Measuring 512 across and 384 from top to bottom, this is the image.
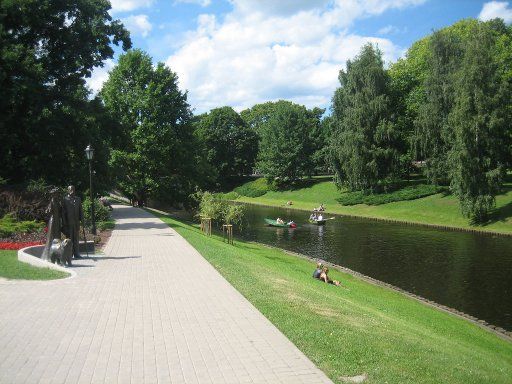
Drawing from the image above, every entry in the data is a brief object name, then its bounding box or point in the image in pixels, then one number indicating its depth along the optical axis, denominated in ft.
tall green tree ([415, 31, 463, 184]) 157.58
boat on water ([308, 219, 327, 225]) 141.79
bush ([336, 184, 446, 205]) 165.68
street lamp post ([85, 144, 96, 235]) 73.15
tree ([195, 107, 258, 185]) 304.71
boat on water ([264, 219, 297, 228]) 135.61
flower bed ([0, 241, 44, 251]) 56.69
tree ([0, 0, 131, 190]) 82.12
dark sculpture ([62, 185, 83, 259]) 51.56
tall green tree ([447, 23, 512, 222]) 121.90
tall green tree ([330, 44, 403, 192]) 178.29
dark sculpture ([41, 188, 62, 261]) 49.08
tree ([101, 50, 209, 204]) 147.95
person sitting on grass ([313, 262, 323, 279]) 60.20
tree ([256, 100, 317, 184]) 253.44
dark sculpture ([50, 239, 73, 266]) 47.78
